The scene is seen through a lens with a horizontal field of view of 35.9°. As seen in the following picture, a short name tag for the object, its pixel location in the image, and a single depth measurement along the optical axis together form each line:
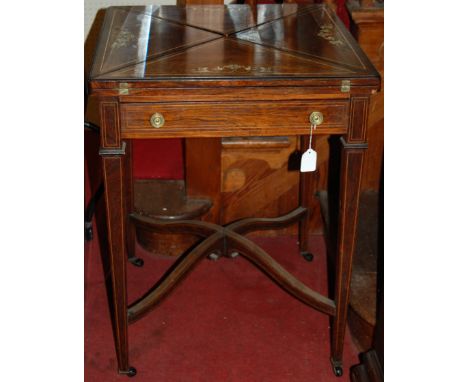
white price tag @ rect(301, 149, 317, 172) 1.65
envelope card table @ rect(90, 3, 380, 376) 1.52
